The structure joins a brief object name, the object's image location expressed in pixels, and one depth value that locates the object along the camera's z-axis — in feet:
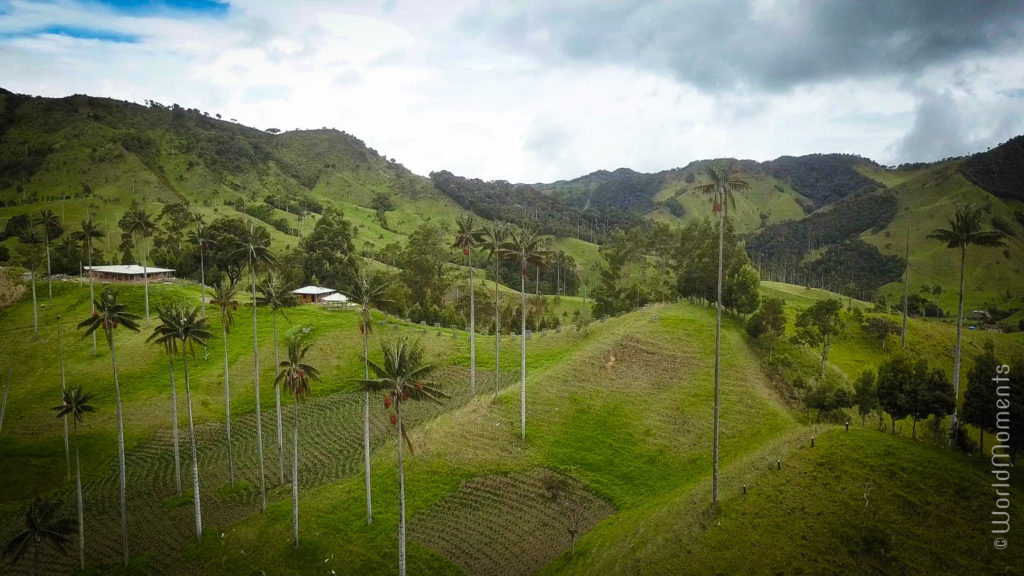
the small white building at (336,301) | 280.92
